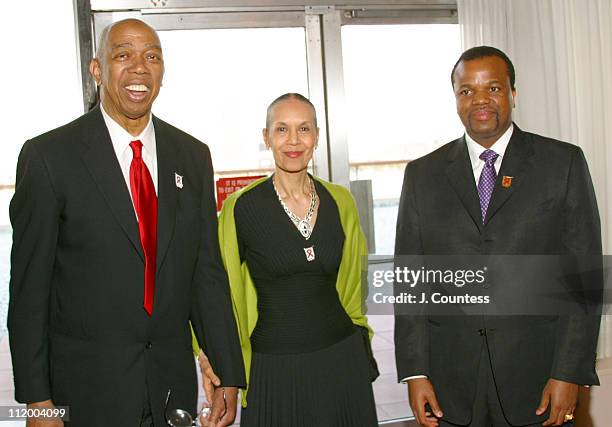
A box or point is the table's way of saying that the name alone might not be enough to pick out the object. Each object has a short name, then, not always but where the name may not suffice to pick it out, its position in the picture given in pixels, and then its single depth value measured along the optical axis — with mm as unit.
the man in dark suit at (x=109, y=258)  1779
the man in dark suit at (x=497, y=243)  2111
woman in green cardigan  2445
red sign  4133
